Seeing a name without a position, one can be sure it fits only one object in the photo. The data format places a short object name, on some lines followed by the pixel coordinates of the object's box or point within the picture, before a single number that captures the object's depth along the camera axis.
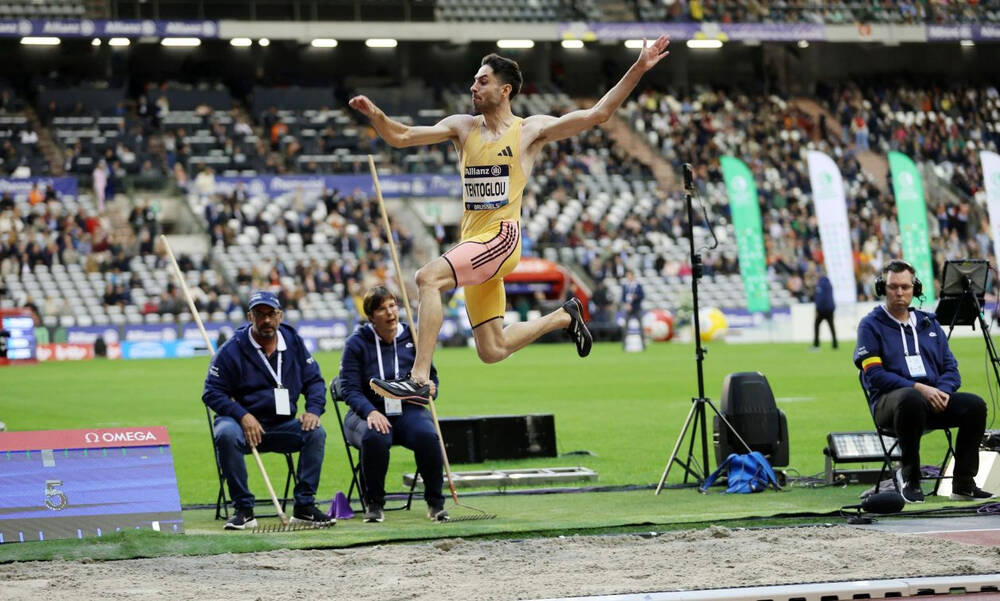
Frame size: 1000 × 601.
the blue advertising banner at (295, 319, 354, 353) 34.50
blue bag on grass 10.41
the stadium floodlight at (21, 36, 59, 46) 43.28
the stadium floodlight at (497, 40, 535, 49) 47.50
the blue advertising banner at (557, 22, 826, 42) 47.06
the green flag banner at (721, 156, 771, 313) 34.81
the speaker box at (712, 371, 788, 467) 10.88
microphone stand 10.40
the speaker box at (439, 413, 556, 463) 12.59
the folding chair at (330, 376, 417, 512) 9.69
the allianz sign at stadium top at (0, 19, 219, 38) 42.00
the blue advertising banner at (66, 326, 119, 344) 33.28
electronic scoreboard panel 8.21
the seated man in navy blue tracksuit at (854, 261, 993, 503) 9.63
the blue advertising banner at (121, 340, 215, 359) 33.59
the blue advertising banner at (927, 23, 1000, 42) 50.47
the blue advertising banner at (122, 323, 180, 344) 33.62
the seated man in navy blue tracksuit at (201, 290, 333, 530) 9.20
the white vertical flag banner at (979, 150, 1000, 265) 29.16
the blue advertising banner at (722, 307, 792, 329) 35.97
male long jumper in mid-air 7.95
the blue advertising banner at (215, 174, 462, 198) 39.28
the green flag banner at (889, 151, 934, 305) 34.91
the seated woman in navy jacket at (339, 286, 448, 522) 9.45
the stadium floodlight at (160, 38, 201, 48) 45.37
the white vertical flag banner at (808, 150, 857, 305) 31.98
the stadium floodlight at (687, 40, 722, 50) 48.78
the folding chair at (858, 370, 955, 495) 9.77
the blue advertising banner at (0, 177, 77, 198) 37.03
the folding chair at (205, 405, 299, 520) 9.42
